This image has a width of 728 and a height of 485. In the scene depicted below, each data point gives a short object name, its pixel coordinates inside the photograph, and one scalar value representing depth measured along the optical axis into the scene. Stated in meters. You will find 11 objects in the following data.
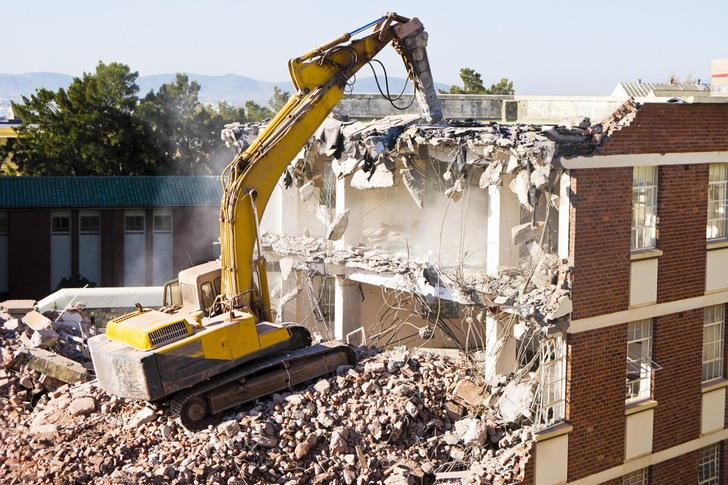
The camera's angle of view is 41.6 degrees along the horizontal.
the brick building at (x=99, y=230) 36.38
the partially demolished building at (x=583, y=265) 15.52
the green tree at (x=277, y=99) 52.60
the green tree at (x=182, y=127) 45.25
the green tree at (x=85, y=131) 42.69
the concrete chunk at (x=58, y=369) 18.70
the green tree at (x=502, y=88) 55.00
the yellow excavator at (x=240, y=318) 15.21
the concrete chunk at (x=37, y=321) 21.57
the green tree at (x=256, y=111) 50.81
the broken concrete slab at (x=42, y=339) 19.95
